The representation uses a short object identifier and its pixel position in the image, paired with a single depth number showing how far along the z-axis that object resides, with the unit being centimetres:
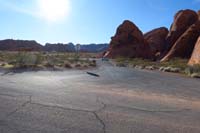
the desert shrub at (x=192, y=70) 1399
